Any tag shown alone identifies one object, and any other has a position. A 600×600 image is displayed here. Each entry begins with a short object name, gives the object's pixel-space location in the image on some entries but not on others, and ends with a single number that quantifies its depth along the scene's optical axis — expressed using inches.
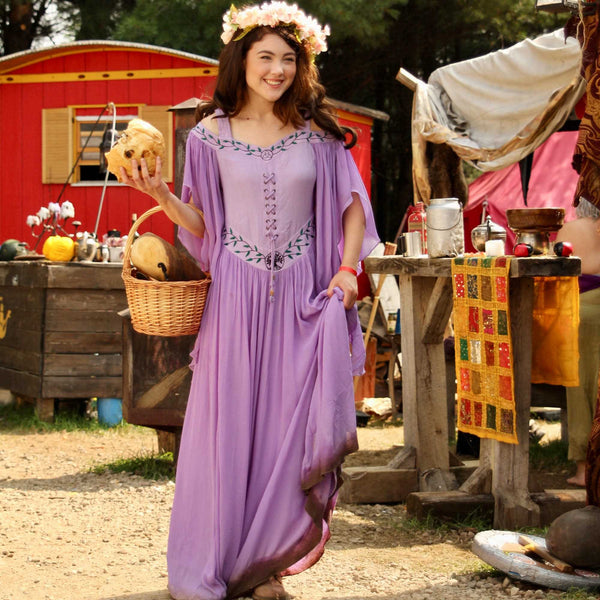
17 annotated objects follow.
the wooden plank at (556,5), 175.8
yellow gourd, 319.9
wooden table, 185.9
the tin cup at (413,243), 226.1
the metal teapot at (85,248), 320.2
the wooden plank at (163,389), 232.5
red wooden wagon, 459.5
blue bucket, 319.9
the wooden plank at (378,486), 223.6
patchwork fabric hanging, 183.2
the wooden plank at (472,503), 191.0
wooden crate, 313.3
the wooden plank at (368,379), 366.6
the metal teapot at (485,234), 214.5
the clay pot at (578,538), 146.6
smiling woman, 141.7
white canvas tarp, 289.6
